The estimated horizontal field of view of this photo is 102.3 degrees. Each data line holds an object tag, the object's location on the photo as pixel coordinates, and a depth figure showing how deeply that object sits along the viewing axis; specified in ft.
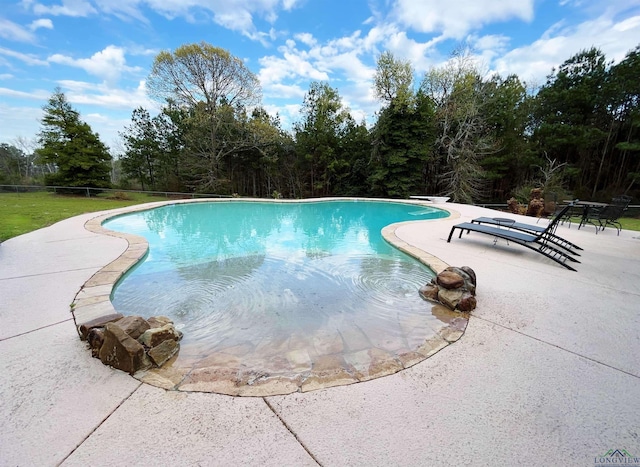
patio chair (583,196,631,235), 18.42
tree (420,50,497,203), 44.45
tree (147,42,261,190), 40.60
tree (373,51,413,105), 45.09
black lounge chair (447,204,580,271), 12.40
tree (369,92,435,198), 47.24
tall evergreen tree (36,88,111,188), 41.01
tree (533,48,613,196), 43.32
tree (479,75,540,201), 47.42
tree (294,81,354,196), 55.67
